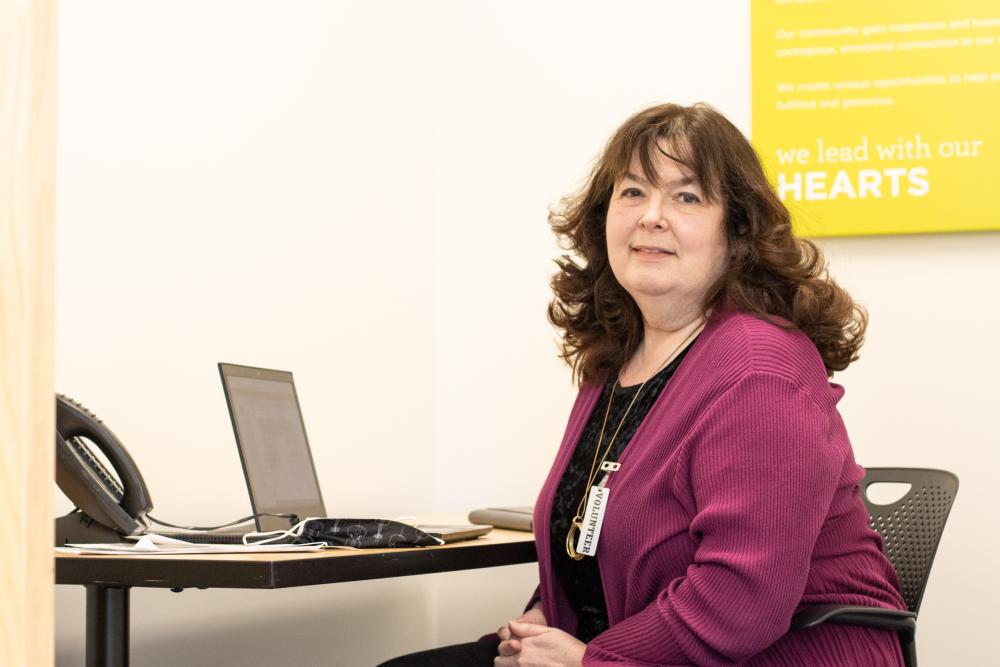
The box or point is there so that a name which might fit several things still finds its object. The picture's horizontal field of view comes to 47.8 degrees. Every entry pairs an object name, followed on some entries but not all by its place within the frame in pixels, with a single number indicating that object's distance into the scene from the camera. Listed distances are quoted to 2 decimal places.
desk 1.44
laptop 1.95
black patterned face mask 1.69
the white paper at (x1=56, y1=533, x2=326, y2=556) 1.60
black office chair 1.95
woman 1.51
